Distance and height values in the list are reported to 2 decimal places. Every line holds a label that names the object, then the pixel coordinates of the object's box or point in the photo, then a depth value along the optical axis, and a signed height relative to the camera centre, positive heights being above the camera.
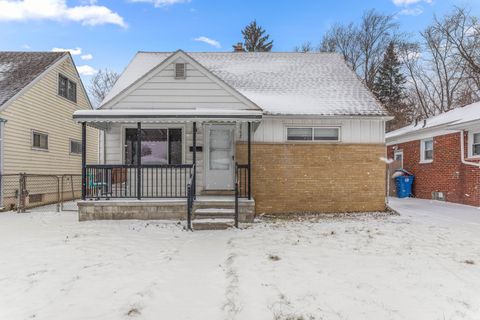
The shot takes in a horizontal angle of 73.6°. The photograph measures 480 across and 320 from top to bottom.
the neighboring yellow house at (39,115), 11.75 +1.78
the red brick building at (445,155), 11.40 +0.18
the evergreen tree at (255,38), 35.41 +13.39
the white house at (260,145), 9.82 +0.45
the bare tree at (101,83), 35.97 +8.52
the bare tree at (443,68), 24.62 +7.72
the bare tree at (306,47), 33.50 +11.86
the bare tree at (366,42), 31.75 +11.72
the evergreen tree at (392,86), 31.53 +7.22
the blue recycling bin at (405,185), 14.89 -1.21
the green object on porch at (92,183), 9.23 -0.70
